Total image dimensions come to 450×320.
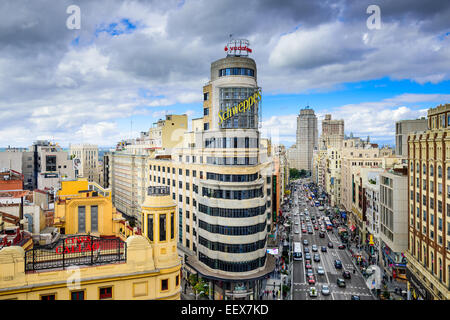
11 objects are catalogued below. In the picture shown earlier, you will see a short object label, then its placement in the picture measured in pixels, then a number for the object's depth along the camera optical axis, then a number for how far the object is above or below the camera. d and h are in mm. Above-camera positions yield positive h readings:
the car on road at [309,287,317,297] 44219 -18058
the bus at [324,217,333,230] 86344 -17528
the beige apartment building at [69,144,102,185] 131000 +416
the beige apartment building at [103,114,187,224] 68812 -1228
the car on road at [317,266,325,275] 53438 -18250
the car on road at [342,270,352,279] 51512 -18215
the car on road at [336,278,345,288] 47750 -18024
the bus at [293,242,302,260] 62531 -18018
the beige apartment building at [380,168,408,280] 46219 -8800
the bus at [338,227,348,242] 75438 -17816
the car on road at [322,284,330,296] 44812 -18018
